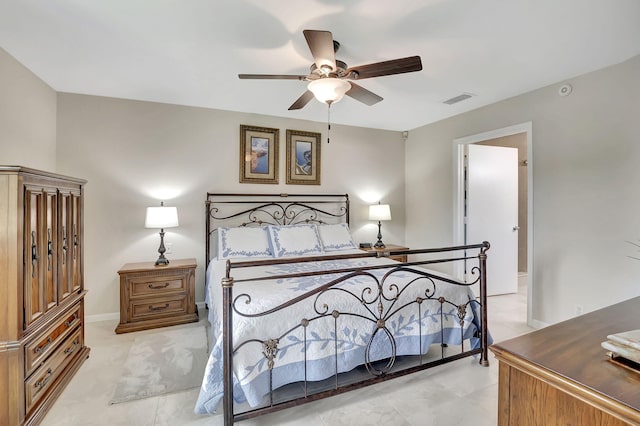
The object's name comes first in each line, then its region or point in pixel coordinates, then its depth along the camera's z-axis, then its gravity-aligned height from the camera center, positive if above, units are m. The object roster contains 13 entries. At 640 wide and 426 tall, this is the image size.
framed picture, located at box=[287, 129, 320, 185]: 4.28 +0.79
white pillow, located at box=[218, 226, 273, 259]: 3.38 -0.35
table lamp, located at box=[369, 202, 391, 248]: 4.48 -0.02
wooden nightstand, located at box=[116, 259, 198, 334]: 3.09 -0.89
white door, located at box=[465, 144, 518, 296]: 4.13 +0.04
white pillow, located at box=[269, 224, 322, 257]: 3.47 -0.34
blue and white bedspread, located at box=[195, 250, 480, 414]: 1.74 -0.78
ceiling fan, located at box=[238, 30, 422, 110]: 1.83 +0.97
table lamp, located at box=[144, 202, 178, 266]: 3.25 -0.07
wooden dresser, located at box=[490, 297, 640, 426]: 0.73 -0.45
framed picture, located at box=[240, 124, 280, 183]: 4.01 +0.79
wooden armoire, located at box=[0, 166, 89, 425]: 1.64 -0.50
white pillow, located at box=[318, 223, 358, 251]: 3.78 -0.33
